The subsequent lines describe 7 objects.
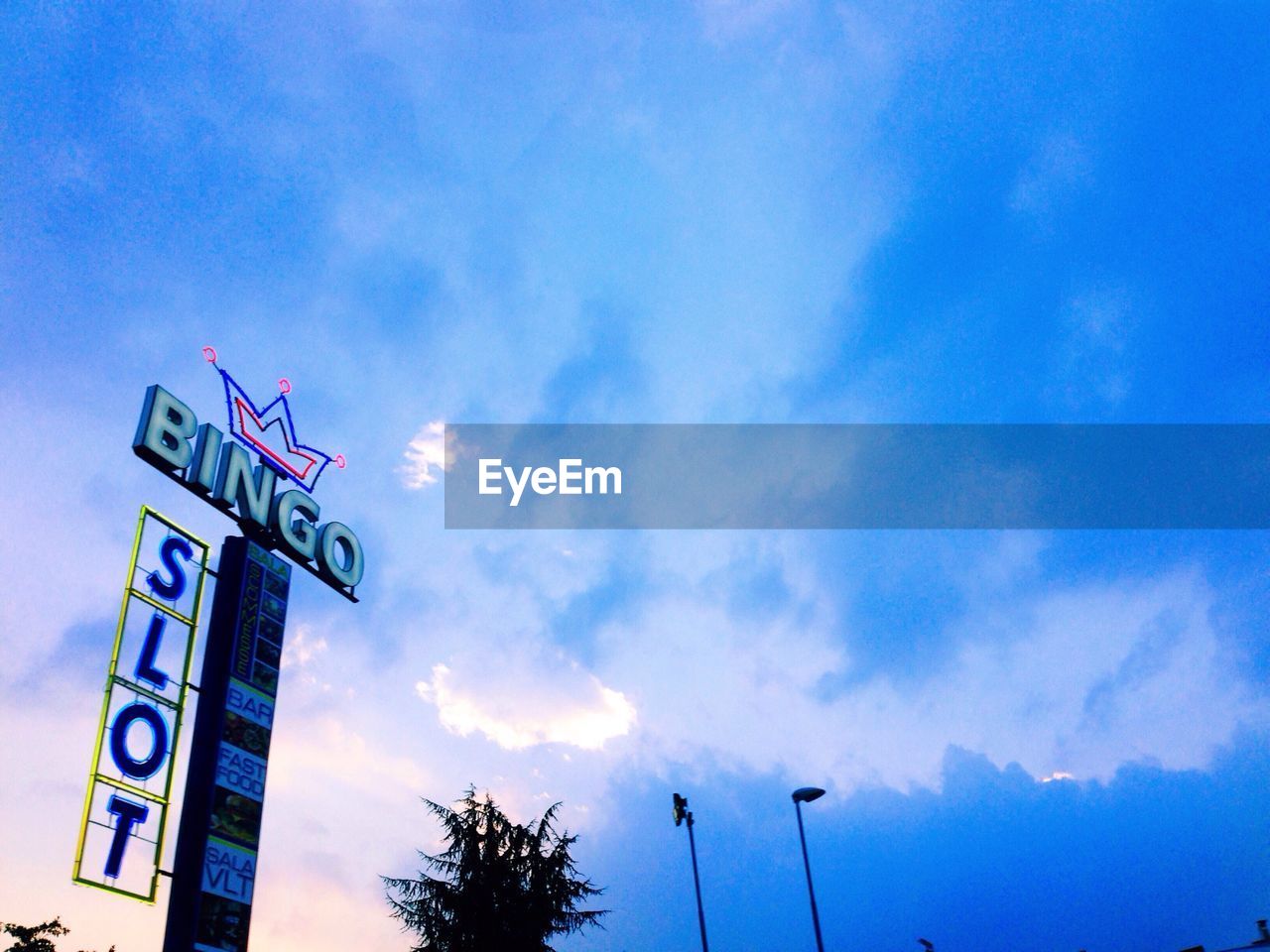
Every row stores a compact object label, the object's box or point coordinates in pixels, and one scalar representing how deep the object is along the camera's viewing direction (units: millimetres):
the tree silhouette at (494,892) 40406
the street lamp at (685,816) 37697
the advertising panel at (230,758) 24547
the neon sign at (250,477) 29000
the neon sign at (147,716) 23406
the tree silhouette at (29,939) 48612
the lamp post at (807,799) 35544
